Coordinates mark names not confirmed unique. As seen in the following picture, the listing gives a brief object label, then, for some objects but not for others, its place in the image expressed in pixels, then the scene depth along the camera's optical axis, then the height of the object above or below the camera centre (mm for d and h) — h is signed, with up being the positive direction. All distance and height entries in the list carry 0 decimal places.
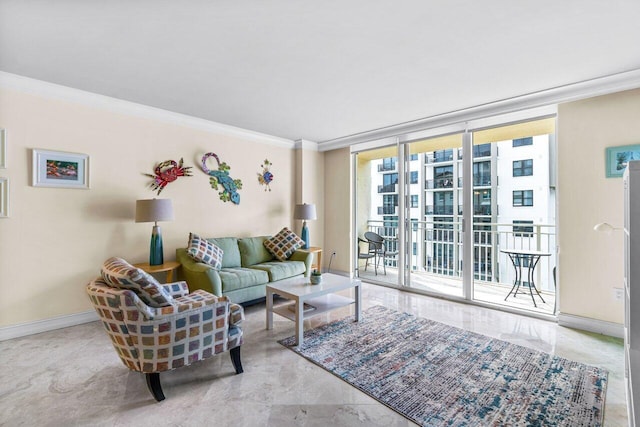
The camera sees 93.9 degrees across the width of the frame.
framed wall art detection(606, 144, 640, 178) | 2823 +530
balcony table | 4023 -710
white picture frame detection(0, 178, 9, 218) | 2797 +166
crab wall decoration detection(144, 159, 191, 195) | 3779 +534
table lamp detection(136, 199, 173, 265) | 3324 -17
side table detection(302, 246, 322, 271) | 4859 -780
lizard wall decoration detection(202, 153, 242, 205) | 4281 +490
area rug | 1824 -1210
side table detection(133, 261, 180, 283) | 3263 -596
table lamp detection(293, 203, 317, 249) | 4975 -7
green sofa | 3301 -708
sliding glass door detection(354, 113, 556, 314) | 4023 +15
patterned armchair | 1838 -699
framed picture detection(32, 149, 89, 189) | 2980 +474
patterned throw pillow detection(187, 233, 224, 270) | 3541 -456
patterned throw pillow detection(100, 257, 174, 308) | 1878 -438
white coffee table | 2725 -791
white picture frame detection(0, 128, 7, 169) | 2801 +629
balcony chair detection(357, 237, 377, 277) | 5547 -733
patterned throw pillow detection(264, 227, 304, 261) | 4482 -461
